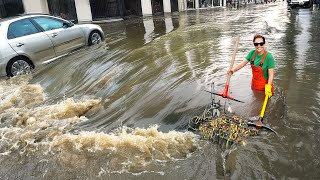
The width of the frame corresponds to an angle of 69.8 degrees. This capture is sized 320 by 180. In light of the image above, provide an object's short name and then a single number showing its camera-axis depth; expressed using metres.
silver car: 5.80
